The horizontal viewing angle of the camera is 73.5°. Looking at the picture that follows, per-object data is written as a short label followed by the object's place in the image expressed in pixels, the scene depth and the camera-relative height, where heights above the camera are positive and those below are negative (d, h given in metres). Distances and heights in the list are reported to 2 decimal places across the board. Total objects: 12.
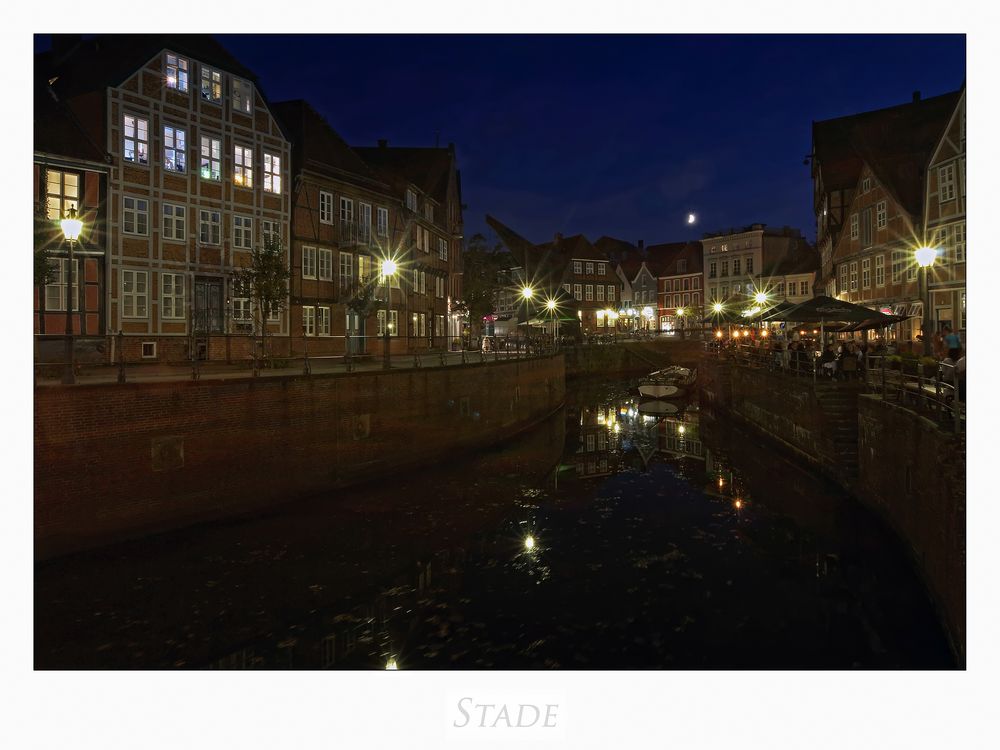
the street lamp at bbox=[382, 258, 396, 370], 18.73 +2.89
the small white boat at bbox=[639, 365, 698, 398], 40.88 -0.74
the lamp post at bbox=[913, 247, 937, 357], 14.59 +2.38
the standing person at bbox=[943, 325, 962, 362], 15.72 +0.70
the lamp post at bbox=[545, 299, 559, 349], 41.52 +4.72
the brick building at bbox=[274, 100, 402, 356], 28.22 +6.21
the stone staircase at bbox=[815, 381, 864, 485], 17.25 -1.38
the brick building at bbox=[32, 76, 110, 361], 19.31 +4.82
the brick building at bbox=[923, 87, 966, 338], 24.53 +5.79
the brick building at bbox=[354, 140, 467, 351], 35.56 +8.32
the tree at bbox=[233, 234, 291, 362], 22.92 +3.34
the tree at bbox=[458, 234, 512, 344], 45.56 +6.70
